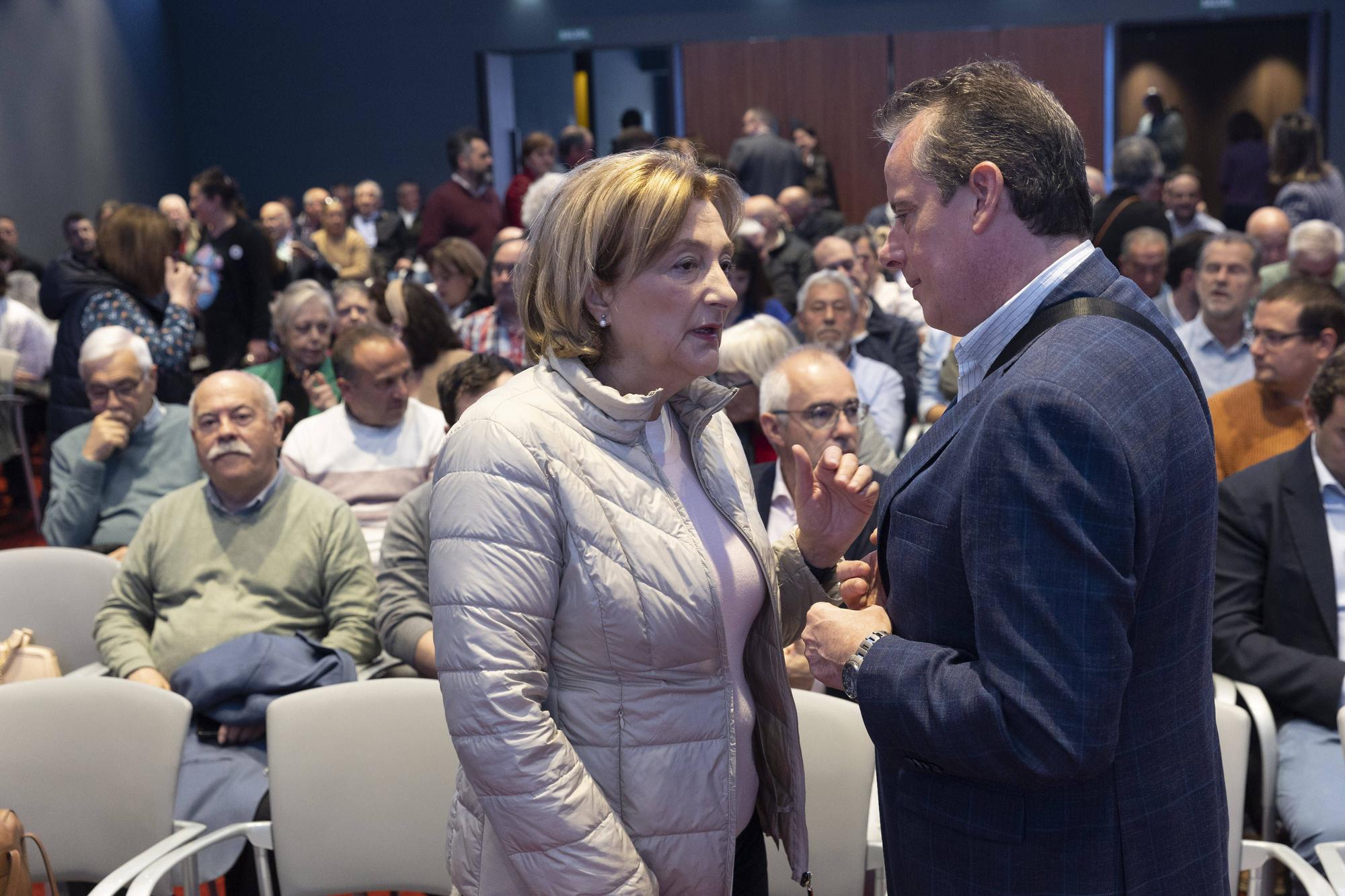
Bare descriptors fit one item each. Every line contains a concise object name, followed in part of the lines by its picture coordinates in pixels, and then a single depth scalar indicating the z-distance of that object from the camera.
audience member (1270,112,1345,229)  7.00
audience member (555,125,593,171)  8.67
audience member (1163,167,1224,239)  7.72
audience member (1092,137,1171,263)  5.98
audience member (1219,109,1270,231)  10.25
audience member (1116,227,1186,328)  5.57
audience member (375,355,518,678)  2.93
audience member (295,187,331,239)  10.62
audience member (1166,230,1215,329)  5.79
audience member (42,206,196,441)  4.73
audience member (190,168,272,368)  6.04
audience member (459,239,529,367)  4.97
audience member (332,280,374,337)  5.44
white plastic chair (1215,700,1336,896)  2.08
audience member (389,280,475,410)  4.66
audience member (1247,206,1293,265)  6.43
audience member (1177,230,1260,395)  4.64
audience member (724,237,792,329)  5.28
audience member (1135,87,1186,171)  11.51
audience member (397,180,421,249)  12.35
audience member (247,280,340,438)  4.70
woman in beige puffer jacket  1.41
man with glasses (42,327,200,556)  3.79
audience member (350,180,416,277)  10.55
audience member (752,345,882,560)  3.15
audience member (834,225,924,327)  6.45
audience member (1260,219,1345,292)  5.70
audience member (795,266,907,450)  4.62
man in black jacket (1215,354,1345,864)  2.64
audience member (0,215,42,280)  8.72
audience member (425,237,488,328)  5.92
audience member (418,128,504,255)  7.57
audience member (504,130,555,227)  7.86
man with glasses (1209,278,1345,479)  3.67
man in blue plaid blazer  1.12
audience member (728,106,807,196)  9.41
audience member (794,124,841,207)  11.08
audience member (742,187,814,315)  6.89
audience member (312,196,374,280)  9.45
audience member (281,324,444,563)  3.80
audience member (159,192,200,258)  10.05
